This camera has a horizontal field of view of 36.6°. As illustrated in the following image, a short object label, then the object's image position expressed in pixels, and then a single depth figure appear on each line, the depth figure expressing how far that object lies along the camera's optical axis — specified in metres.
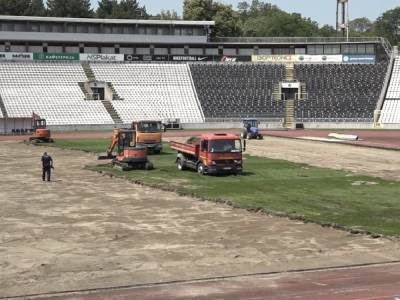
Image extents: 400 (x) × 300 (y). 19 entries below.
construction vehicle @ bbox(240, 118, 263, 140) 63.72
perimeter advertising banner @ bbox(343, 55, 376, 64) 103.19
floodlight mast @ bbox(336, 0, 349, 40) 117.72
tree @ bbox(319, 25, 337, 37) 177.88
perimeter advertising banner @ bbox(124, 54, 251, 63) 102.19
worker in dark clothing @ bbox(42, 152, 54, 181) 31.50
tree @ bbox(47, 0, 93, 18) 141.62
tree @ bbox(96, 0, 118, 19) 151.75
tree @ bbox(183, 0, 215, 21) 133.50
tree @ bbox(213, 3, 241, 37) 131.62
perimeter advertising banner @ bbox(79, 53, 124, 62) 98.31
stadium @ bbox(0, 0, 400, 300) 14.53
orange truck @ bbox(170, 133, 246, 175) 33.47
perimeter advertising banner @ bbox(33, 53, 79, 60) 96.50
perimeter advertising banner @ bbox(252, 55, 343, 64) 103.06
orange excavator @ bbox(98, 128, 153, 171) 36.16
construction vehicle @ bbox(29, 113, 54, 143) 59.38
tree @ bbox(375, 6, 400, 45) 183.38
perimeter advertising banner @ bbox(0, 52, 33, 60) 94.62
